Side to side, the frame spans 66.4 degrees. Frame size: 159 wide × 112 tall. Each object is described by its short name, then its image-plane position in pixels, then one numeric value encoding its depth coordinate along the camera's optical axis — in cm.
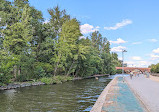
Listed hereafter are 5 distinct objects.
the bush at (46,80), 2342
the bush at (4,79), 1641
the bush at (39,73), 2511
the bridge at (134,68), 8459
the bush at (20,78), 2221
